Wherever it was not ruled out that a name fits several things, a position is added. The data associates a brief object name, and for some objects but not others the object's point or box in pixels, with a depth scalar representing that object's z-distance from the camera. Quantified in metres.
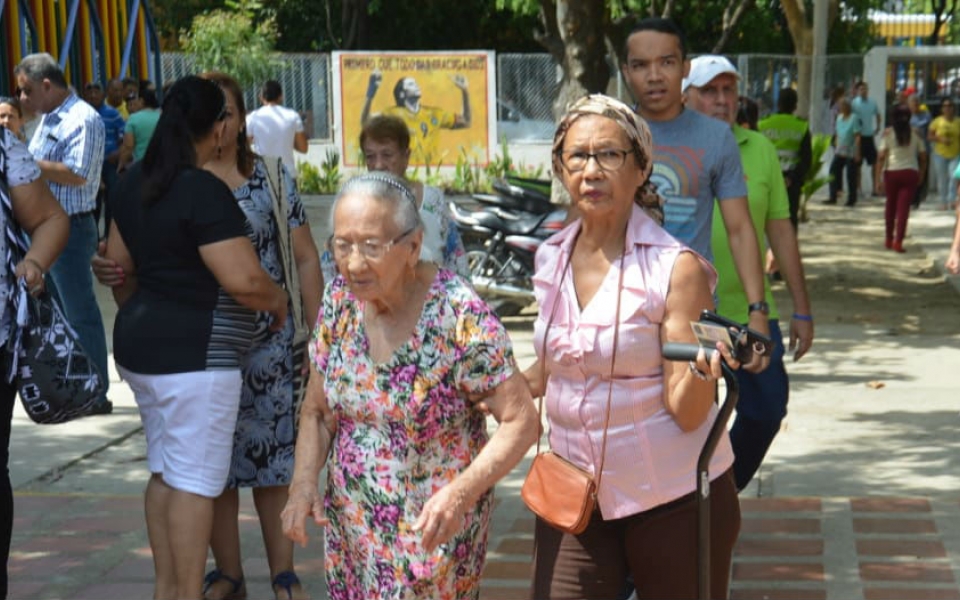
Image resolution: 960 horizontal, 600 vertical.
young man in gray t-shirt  4.79
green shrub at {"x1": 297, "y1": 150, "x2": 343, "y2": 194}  22.31
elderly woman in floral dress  3.45
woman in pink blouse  3.43
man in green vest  12.78
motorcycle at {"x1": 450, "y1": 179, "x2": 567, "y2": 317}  11.79
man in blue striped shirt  8.05
